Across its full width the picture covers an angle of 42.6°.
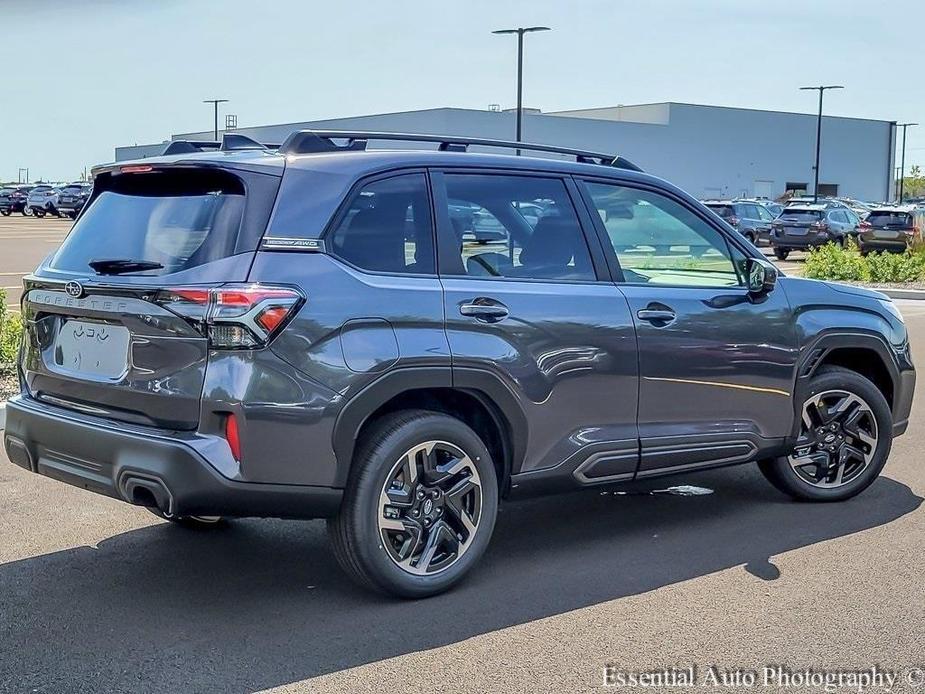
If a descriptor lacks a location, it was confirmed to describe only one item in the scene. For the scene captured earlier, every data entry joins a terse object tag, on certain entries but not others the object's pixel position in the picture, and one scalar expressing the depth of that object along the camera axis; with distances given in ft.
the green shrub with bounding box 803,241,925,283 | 70.74
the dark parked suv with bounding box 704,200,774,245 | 112.27
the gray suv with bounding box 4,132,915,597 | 14.56
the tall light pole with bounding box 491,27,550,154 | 126.11
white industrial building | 222.07
